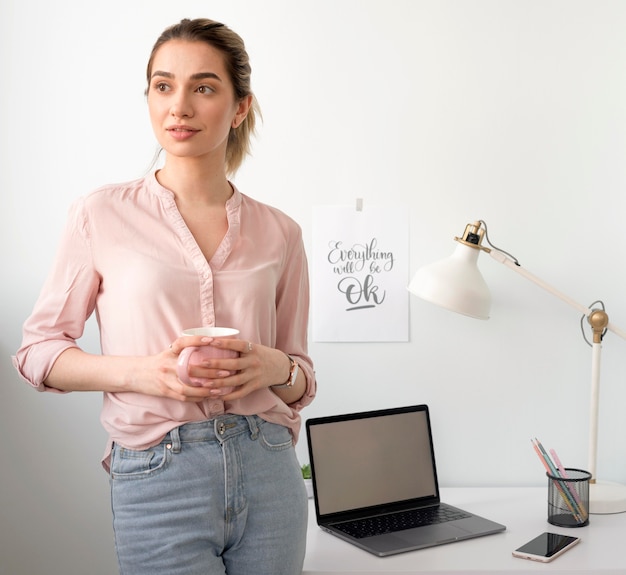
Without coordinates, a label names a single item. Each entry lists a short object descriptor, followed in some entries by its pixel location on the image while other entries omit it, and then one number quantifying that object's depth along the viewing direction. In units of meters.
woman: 0.98
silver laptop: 1.45
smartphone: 1.33
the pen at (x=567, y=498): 1.48
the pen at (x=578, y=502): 1.49
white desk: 1.28
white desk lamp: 1.56
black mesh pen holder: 1.49
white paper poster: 1.73
